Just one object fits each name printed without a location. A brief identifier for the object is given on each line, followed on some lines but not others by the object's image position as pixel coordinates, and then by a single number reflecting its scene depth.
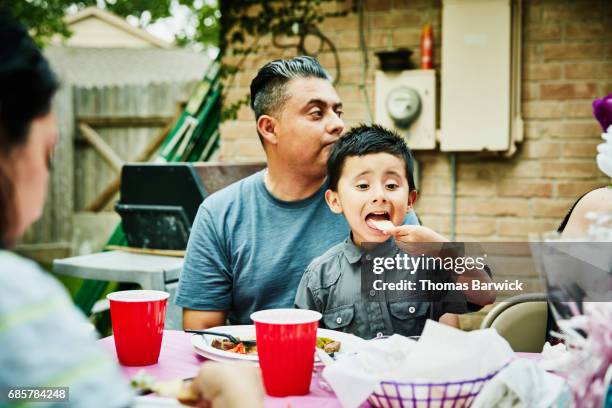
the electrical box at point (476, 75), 3.26
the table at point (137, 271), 2.66
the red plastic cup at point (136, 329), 1.23
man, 1.92
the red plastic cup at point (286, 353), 1.06
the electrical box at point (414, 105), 3.38
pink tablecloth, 1.04
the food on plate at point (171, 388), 0.82
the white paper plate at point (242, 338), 1.21
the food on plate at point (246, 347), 1.24
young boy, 1.62
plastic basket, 0.91
